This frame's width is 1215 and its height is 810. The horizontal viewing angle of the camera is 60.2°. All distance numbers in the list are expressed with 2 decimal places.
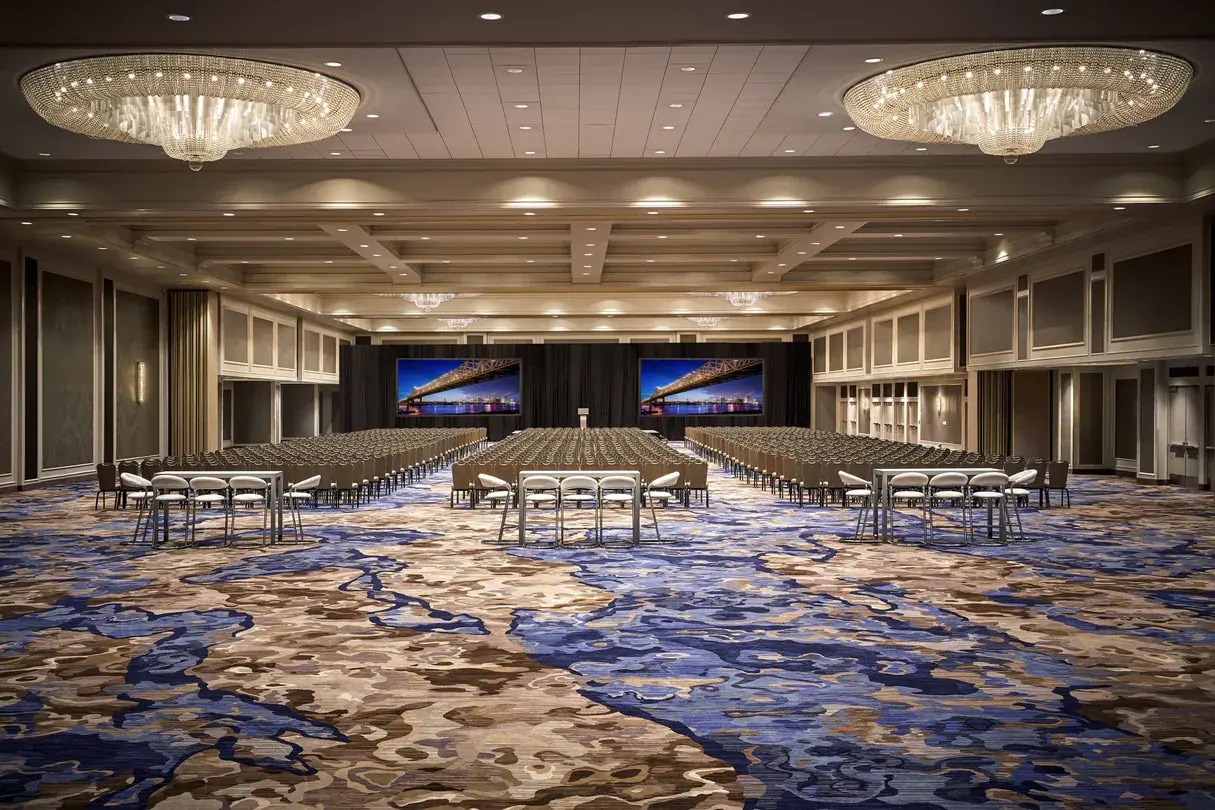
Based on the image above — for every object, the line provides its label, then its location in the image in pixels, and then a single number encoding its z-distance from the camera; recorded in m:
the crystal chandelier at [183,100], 9.23
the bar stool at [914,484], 10.59
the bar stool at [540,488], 10.50
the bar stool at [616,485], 10.41
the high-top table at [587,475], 10.45
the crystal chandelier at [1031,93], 9.12
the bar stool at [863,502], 10.87
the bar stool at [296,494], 11.17
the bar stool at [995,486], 10.49
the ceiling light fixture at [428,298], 26.62
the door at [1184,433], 17.56
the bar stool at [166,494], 10.23
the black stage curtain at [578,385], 39.84
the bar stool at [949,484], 10.48
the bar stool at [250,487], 10.48
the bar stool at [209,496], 10.20
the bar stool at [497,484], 11.16
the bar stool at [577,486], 10.34
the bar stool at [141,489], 12.02
